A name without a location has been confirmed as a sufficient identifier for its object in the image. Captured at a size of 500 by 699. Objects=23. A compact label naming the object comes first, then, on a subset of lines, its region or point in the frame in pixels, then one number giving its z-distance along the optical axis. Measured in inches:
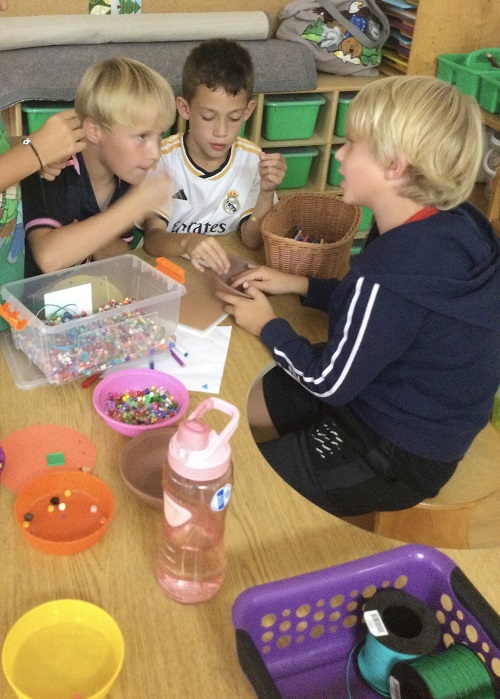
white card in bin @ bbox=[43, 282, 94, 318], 46.5
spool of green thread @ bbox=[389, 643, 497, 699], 26.3
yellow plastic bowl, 27.5
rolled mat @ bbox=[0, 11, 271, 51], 97.0
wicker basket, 60.1
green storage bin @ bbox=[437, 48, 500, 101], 108.1
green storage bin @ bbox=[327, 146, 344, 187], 124.4
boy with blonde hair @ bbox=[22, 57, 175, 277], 54.3
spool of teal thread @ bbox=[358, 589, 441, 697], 28.1
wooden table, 29.1
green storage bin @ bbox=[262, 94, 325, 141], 113.3
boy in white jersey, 70.8
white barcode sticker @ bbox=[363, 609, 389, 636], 28.6
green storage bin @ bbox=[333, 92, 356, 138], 118.5
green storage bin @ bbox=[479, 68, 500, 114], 104.6
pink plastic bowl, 43.7
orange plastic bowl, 33.5
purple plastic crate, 29.7
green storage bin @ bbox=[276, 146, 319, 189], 119.6
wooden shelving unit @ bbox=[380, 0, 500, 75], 112.4
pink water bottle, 27.8
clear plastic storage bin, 44.4
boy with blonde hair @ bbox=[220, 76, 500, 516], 44.4
